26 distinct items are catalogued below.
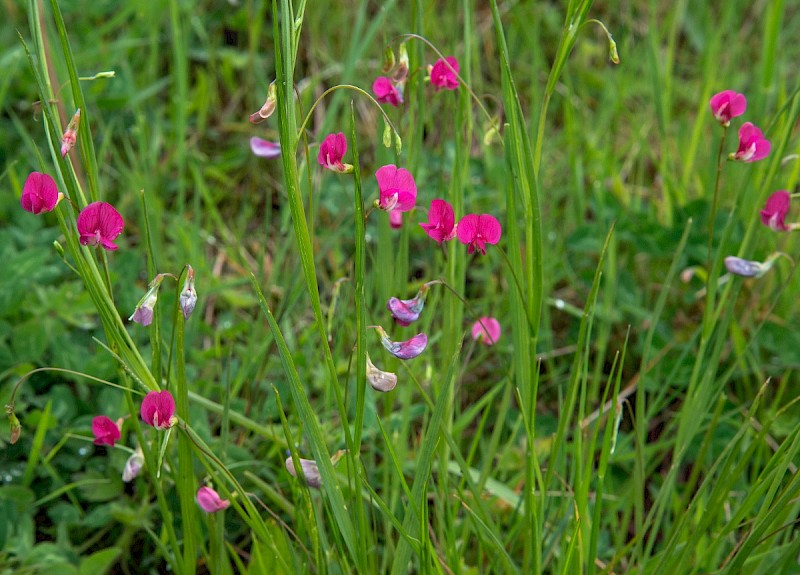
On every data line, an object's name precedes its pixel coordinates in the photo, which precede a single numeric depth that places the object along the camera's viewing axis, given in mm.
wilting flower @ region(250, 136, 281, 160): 822
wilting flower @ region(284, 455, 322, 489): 769
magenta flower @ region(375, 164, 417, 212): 731
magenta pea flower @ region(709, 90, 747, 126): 790
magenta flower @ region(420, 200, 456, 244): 738
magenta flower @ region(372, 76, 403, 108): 787
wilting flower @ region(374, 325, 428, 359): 738
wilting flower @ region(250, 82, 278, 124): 726
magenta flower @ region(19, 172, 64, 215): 727
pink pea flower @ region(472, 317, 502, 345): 843
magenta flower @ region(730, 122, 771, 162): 786
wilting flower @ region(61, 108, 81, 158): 729
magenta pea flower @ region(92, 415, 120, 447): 775
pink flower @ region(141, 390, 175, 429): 732
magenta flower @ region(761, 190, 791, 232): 808
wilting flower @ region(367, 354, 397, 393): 734
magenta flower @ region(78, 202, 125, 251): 724
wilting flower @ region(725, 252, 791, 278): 814
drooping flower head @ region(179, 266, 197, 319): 732
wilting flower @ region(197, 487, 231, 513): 774
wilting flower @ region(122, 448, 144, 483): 774
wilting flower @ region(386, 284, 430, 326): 745
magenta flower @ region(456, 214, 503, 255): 744
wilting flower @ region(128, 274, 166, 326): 729
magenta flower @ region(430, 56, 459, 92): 795
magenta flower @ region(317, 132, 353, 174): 731
